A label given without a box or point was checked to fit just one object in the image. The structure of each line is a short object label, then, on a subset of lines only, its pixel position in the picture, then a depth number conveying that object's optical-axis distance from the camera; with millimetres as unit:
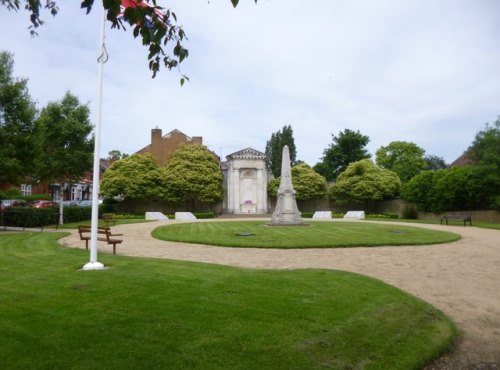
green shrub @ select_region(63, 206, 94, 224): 29173
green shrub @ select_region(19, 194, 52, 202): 48628
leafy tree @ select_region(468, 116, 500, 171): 32281
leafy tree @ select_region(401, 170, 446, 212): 37750
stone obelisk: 27797
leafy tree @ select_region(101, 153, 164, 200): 42812
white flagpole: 9250
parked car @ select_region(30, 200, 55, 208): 39156
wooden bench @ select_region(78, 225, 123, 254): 12333
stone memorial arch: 51938
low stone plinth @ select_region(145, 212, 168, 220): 38338
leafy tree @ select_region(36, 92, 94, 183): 26703
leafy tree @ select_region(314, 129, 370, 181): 62094
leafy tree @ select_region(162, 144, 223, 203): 45781
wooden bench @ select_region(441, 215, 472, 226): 28275
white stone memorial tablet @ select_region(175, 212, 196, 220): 39531
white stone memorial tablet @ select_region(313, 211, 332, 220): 40759
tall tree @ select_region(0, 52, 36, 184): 21172
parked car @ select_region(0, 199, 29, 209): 37375
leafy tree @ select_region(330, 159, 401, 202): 45594
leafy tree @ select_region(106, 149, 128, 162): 80625
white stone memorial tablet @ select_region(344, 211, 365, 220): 40044
